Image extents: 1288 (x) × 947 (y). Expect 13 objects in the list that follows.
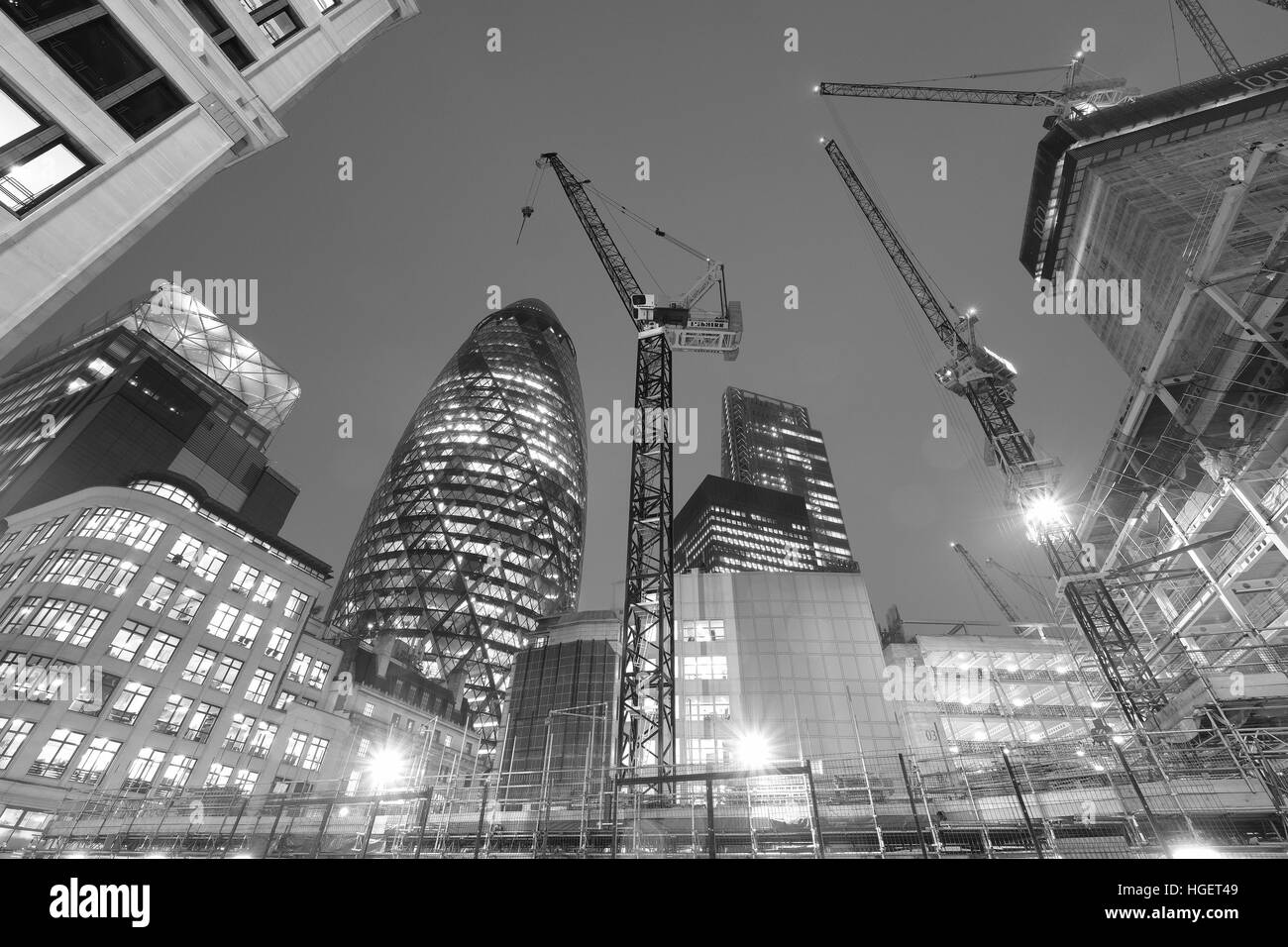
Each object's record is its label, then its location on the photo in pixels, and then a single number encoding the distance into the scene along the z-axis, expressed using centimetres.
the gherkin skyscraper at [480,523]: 12056
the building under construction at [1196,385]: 2709
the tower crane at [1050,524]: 3422
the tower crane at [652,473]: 3412
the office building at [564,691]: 6481
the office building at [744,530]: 17262
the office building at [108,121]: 1418
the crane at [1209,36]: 8112
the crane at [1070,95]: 7494
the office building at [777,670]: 4009
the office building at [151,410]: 6919
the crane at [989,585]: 10869
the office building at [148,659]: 3950
